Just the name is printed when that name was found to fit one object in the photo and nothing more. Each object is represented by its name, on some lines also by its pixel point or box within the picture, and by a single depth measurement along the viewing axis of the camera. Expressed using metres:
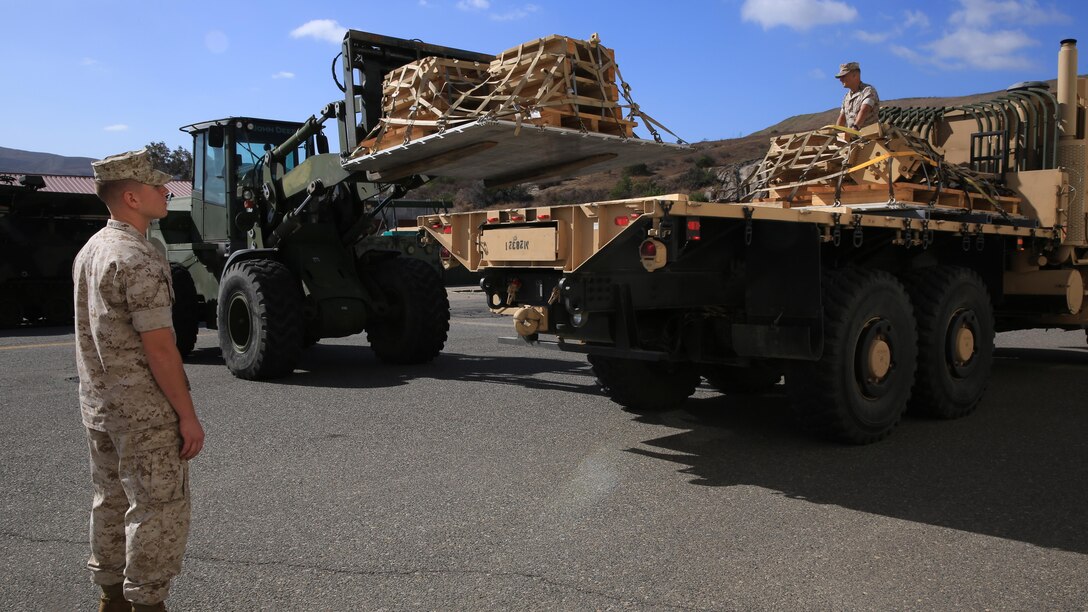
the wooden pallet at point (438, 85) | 7.28
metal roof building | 33.03
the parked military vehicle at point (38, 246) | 16.75
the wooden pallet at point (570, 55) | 6.96
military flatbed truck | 5.90
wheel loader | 8.73
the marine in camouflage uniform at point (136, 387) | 3.15
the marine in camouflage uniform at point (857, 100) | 8.15
